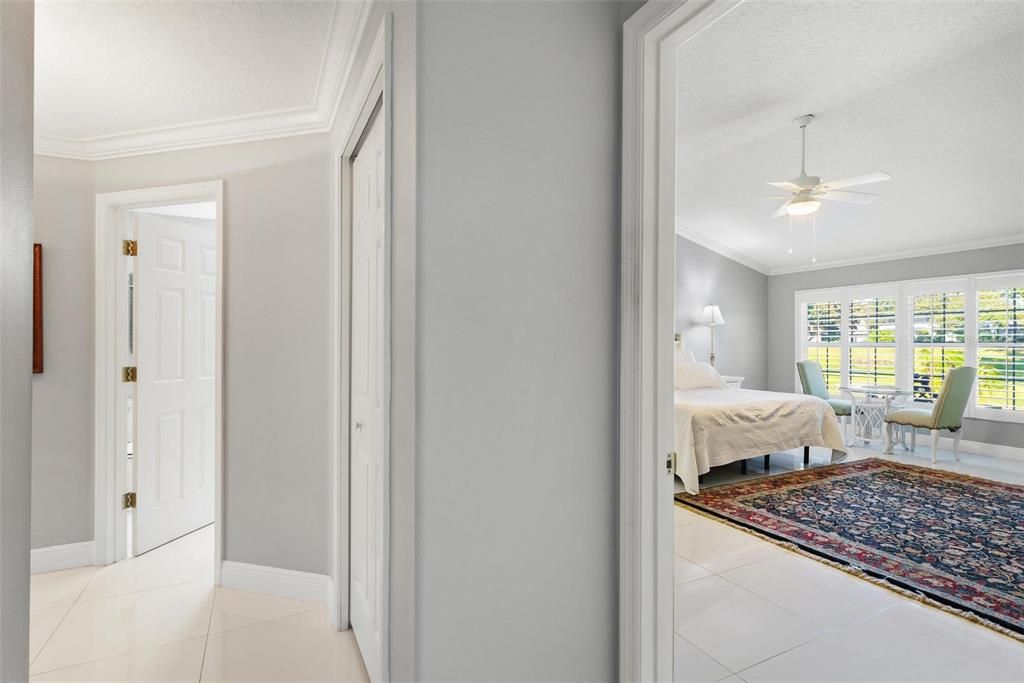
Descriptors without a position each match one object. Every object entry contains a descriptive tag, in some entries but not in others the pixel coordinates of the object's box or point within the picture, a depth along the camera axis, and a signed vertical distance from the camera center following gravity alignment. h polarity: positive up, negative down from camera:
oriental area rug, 2.65 -1.22
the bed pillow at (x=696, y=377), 5.68 -0.43
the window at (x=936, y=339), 5.93 +0.01
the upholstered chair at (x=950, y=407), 5.16 -0.65
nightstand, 6.98 -0.56
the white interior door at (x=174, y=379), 3.06 -0.27
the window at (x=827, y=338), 7.11 +0.02
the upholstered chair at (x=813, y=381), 6.45 -0.51
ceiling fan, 3.65 +1.09
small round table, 6.24 -0.86
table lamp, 6.96 +0.28
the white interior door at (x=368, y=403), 1.76 -0.25
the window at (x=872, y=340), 6.54 -0.01
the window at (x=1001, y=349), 5.45 -0.09
